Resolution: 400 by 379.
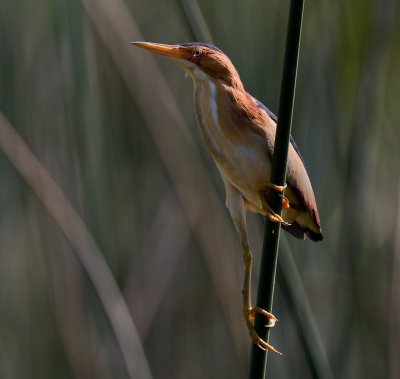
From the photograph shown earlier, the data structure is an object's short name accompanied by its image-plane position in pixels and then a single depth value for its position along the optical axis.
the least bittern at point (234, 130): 7.93
